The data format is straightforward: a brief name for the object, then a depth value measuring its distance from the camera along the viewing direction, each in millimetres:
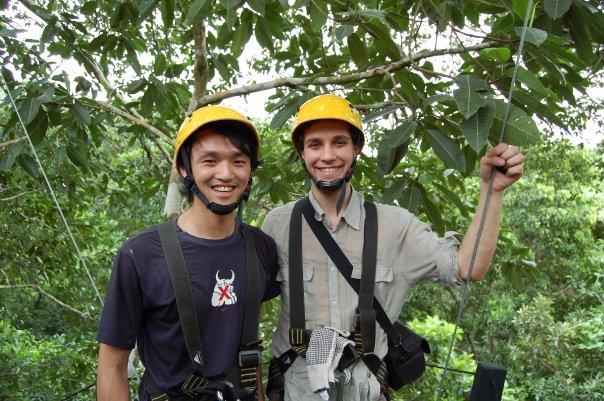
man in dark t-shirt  1544
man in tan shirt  1764
